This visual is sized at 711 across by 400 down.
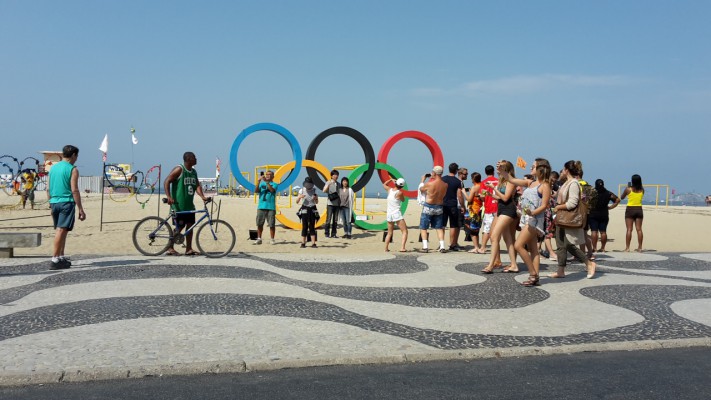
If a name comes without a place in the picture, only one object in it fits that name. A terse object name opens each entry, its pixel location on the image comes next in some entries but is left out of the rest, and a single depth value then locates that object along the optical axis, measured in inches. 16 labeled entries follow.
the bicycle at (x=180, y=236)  416.8
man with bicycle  410.6
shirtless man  460.8
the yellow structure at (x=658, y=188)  1678.2
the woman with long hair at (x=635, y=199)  498.3
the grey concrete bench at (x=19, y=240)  398.0
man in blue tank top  340.2
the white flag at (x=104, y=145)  726.5
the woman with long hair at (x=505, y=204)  331.3
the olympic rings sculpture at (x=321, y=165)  737.0
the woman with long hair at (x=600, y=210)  466.6
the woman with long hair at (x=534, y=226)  315.0
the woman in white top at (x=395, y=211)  492.4
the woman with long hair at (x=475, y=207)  480.7
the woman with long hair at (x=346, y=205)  641.0
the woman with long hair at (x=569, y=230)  325.7
